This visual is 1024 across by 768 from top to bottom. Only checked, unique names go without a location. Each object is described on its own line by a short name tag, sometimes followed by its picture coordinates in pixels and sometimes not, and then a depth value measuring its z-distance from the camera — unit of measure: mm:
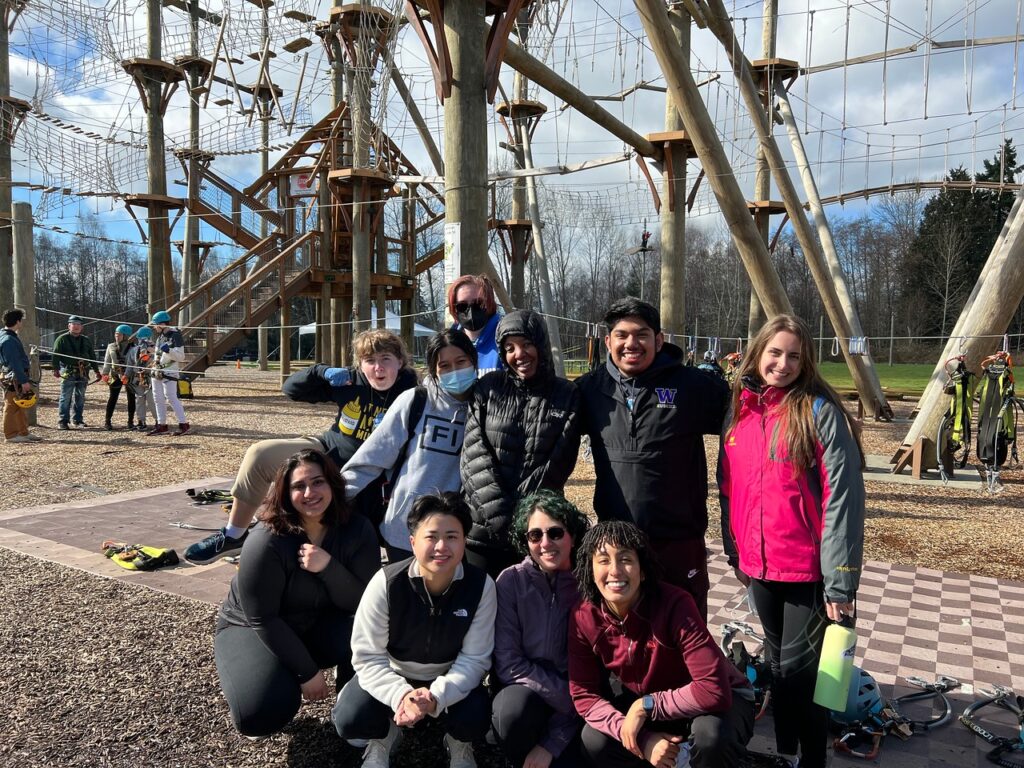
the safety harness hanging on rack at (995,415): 8070
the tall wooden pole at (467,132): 4242
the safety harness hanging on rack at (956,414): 8133
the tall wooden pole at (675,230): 8961
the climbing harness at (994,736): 2629
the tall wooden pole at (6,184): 12664
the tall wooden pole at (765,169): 12141
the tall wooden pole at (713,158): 5594
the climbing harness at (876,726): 2709
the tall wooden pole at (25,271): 12125
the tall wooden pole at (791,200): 8227
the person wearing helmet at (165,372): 10633
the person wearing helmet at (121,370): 11078
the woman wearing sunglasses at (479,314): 3309
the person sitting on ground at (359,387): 3455
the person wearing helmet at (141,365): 11133
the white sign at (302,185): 20509
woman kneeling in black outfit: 2665
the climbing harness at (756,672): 2968
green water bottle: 2354
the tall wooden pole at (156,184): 17094
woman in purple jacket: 2465
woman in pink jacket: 2414
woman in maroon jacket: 2307
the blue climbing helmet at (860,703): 2797
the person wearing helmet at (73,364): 10828
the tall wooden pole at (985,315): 7773
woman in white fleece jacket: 2514
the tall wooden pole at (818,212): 11648
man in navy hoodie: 2619
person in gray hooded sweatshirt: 2994
